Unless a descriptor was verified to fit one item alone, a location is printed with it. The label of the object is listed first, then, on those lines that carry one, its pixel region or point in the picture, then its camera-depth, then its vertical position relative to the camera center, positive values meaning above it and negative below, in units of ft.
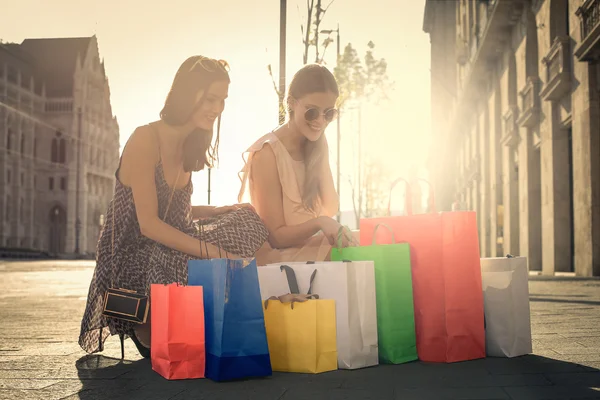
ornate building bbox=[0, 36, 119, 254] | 249.75 +35.23
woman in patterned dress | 15.24 +0.57
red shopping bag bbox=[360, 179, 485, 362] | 14.17 -0.75
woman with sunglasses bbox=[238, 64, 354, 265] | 16.21 +1.50
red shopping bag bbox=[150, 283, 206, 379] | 12.78 -1.48
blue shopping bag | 12.29 -1.28
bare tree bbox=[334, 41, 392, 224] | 80.38 +17.90
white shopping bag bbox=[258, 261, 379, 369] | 13.48 -1.01
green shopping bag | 13.96 -0.97
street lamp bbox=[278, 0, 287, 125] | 42.06 +11.12
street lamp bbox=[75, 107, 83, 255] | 286.05 +22.60
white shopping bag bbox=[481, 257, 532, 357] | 14.84 -1.26
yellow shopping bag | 13.12 -1.56
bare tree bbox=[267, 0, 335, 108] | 45.06 +12.47
